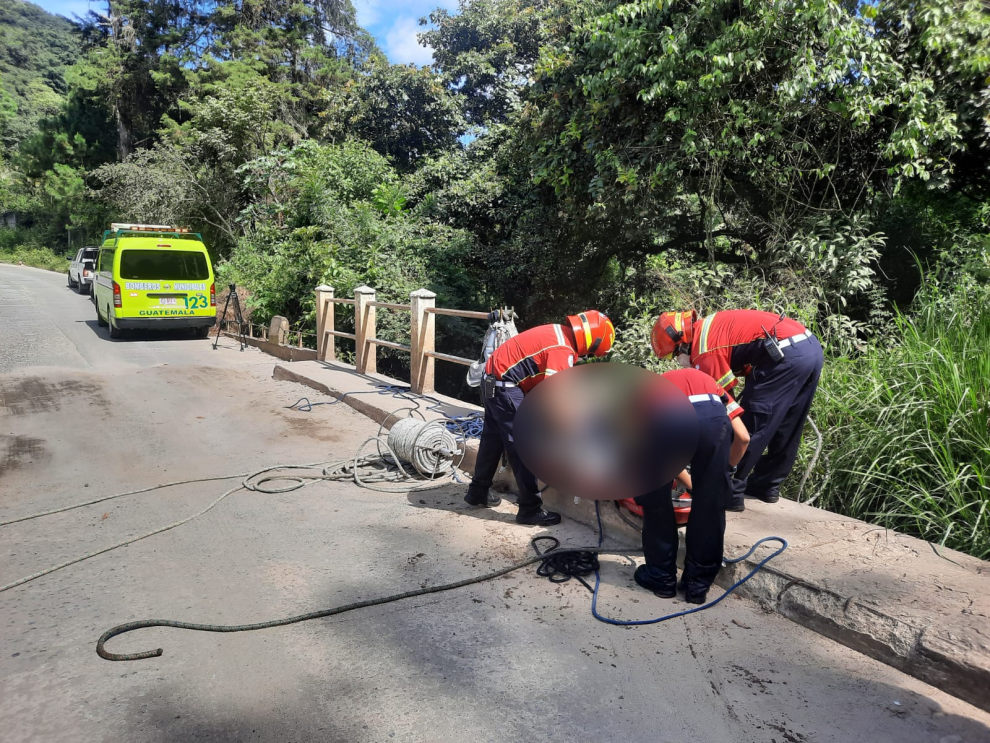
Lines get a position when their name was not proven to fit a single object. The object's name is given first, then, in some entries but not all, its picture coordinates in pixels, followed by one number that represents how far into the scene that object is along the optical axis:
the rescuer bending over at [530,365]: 4.44
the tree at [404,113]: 20.17
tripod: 14.31
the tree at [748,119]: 7.13
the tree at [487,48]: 19.34
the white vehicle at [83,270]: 24.84
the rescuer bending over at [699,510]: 3.42
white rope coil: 5.63
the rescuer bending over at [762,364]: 4.34
